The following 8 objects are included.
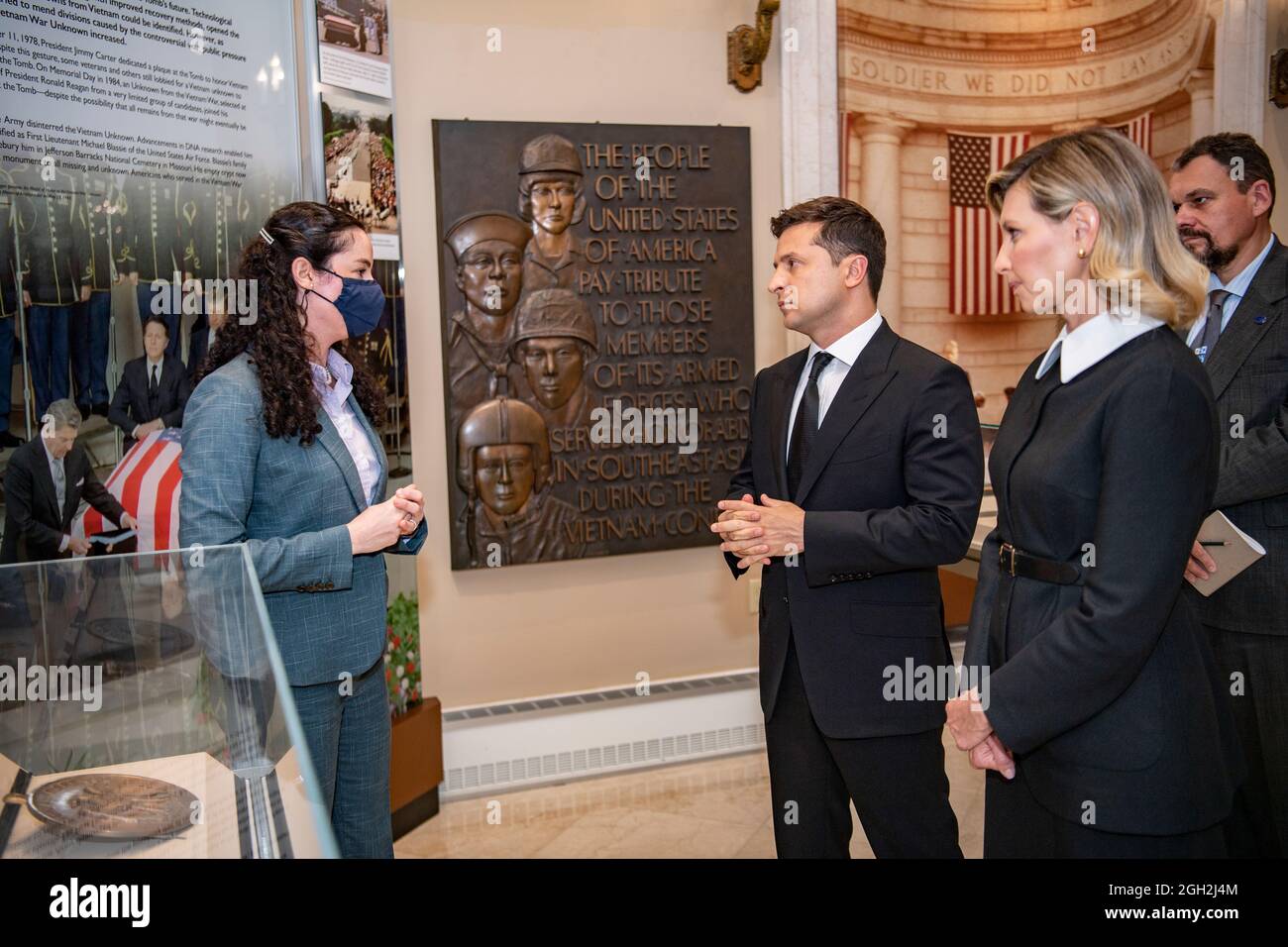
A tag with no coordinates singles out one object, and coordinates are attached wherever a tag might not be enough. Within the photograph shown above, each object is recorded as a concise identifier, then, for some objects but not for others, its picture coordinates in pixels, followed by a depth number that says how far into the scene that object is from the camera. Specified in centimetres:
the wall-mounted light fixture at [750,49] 468
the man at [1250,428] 273
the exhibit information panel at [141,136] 281
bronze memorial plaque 451
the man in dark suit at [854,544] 240
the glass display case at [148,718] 123
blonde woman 164
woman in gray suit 219
